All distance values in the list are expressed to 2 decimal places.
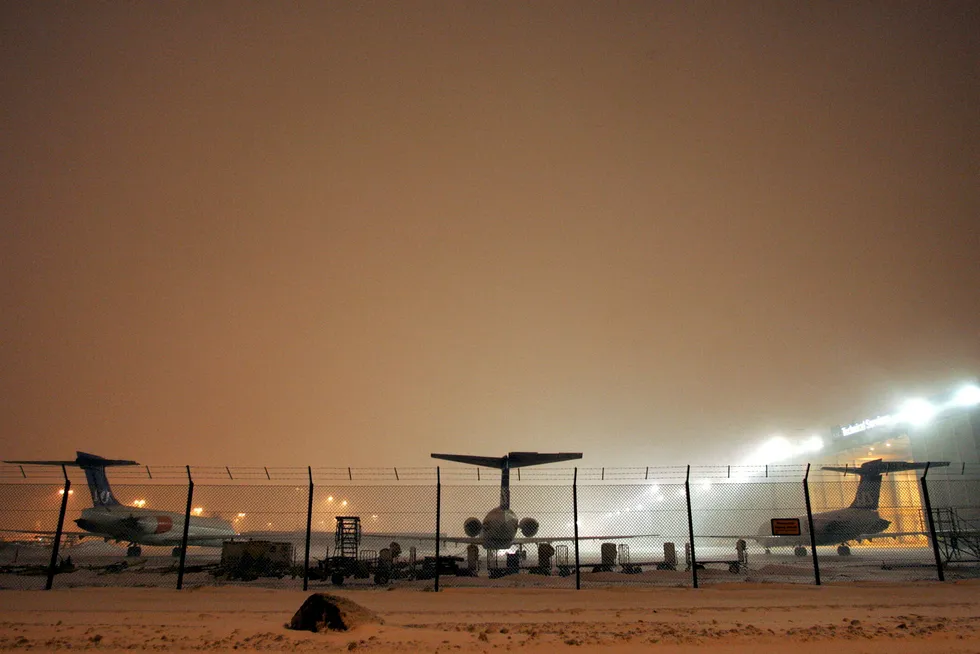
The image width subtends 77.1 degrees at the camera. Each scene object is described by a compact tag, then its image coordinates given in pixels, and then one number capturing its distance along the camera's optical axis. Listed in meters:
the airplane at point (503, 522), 24.83
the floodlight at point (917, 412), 46.62
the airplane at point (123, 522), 30.23
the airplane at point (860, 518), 30.42
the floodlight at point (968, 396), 41.69
